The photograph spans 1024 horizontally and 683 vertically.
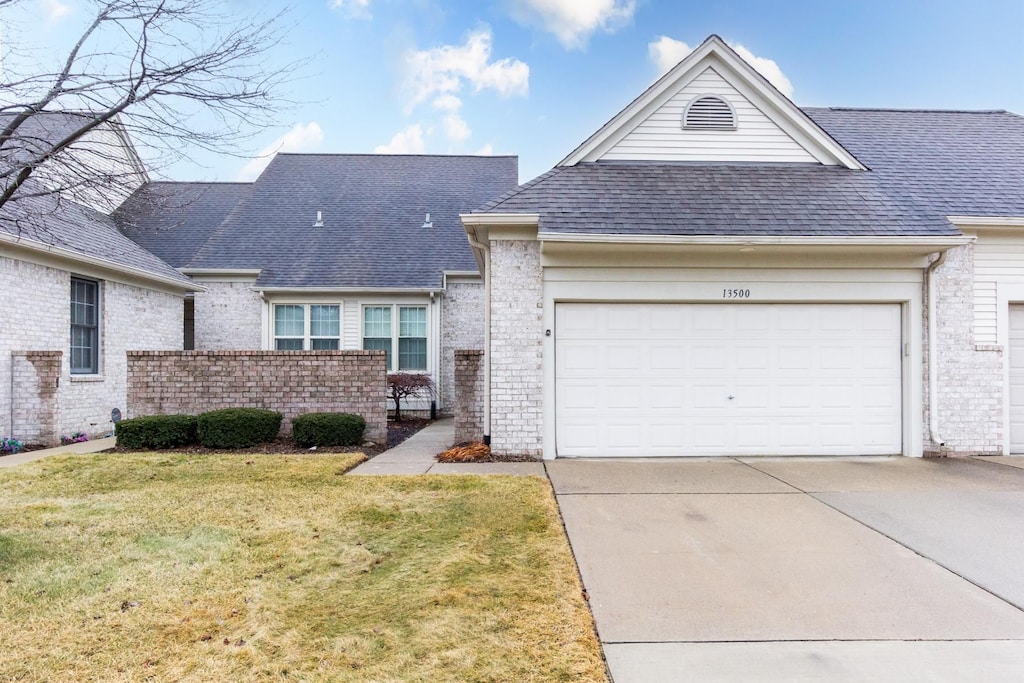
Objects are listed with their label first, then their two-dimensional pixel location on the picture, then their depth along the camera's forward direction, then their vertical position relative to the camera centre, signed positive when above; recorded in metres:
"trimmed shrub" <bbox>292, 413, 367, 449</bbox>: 9.02 -1.36
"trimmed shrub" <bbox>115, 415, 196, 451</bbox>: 9.01 -1.41
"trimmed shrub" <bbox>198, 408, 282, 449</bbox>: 8.96 -1.33
